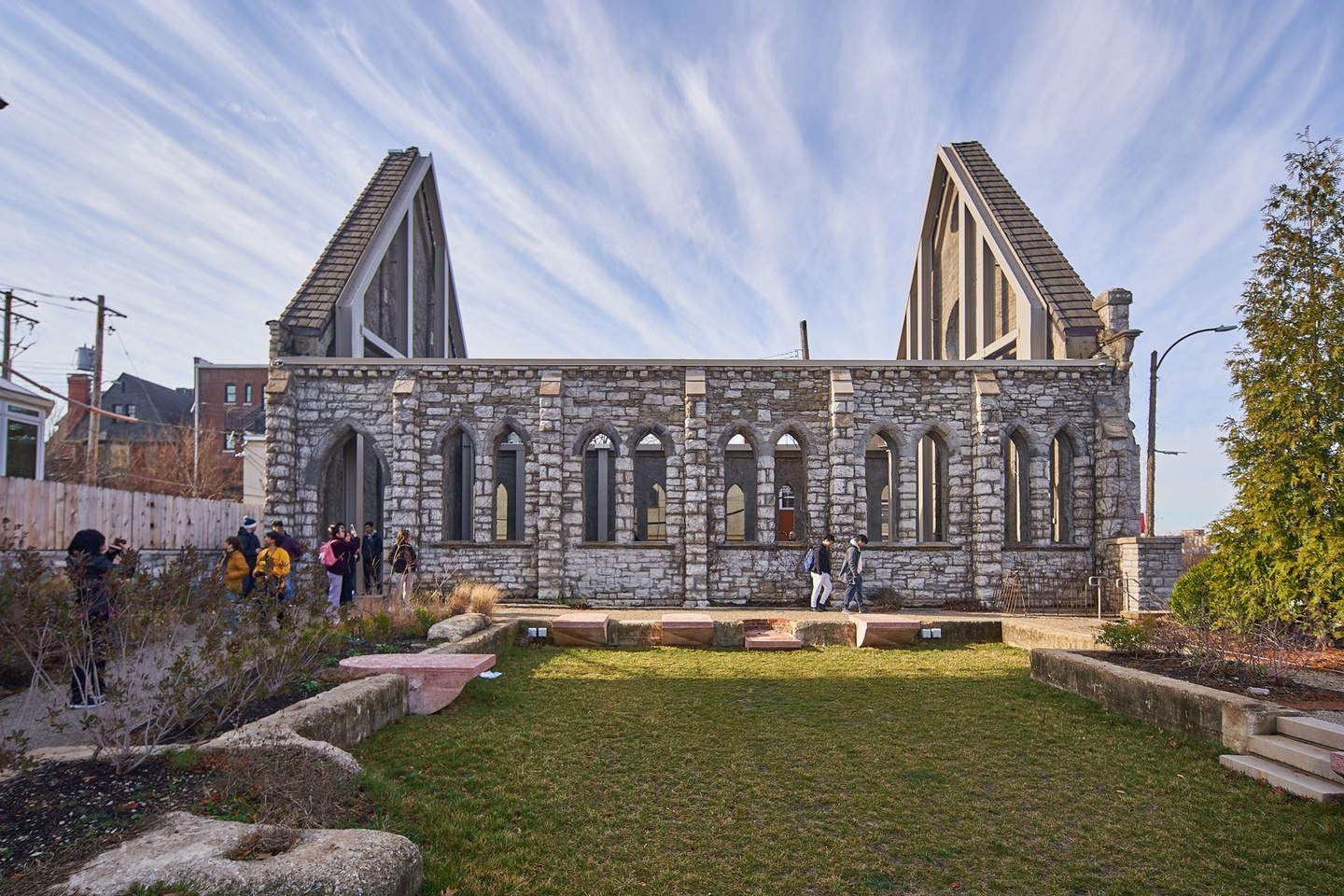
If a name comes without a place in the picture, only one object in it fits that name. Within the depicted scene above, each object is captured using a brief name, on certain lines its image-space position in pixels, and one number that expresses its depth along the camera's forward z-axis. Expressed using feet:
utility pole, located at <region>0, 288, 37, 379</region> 84.28
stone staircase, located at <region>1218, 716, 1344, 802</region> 18.53
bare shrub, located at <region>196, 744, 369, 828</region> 14.03
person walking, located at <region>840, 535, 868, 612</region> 52.34
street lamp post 74.38
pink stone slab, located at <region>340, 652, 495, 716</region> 26.45
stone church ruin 57.31
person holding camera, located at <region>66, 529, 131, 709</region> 21.86
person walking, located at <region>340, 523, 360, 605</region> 48.57
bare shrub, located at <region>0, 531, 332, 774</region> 17.06
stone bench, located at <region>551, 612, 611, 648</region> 42.47
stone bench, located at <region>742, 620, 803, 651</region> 42.11
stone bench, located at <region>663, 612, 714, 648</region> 42.42
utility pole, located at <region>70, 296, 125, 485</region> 86.19
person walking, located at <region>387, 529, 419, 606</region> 50.29
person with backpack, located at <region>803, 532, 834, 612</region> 53.62
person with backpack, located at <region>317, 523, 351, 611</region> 47.11
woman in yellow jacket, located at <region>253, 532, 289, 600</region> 27.66
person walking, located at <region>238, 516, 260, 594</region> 44.09
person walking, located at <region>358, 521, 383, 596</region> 54.90
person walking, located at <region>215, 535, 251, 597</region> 39.32
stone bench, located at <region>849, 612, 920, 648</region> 42.50
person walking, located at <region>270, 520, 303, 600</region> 42.70
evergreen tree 31.73
